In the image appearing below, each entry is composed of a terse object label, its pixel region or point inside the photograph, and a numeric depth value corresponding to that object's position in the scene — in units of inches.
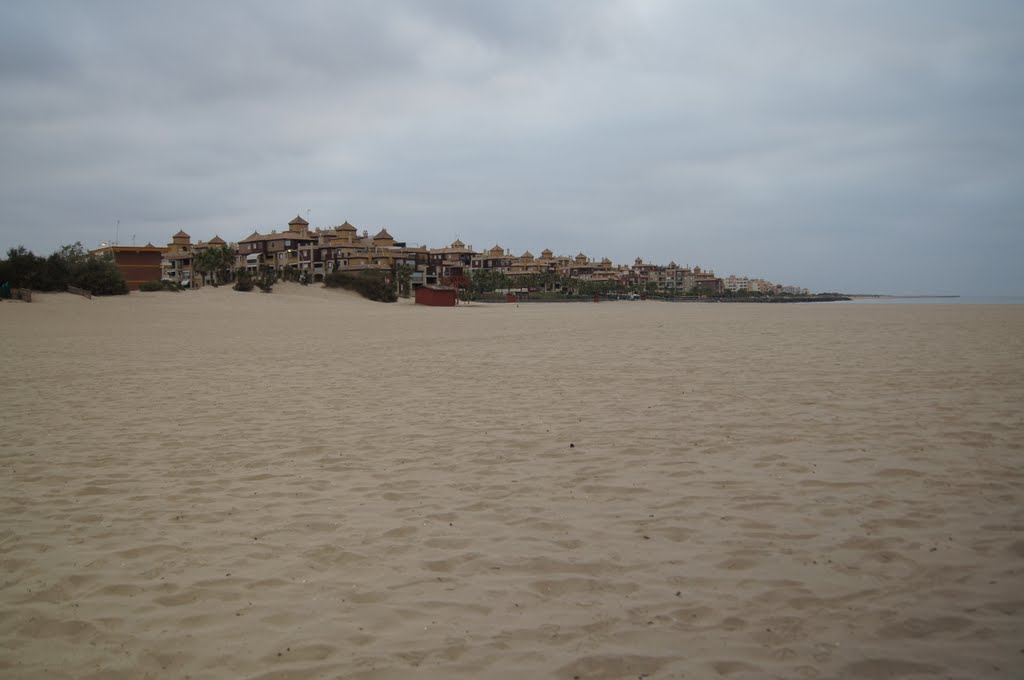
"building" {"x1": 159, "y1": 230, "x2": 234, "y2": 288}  4559.5
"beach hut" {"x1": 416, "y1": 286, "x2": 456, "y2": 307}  2711.6
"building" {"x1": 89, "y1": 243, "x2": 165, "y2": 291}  2677.2
